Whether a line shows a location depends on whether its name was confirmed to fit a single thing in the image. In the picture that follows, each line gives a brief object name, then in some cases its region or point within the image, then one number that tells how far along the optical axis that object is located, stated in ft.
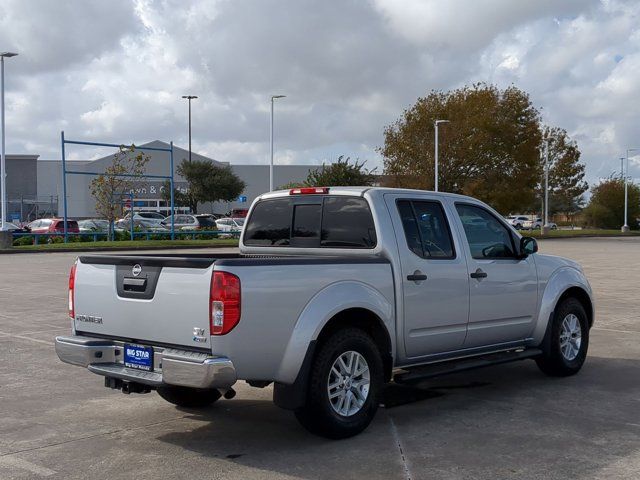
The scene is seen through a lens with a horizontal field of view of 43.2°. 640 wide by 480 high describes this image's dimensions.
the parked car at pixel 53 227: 135.74
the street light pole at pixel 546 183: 189.82
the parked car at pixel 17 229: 138.21
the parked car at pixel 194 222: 169.78
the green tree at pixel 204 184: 234.17
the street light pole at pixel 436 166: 154.73
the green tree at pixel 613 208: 247.70
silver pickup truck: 17.89
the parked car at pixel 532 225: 245.37
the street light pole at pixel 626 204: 220.23
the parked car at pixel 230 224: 161.05
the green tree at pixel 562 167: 209.26
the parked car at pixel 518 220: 245.78
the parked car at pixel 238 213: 229.04
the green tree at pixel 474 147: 170.50
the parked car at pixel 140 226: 144.90
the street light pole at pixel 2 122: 105.50
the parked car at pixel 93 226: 144.56
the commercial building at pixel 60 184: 233.76
